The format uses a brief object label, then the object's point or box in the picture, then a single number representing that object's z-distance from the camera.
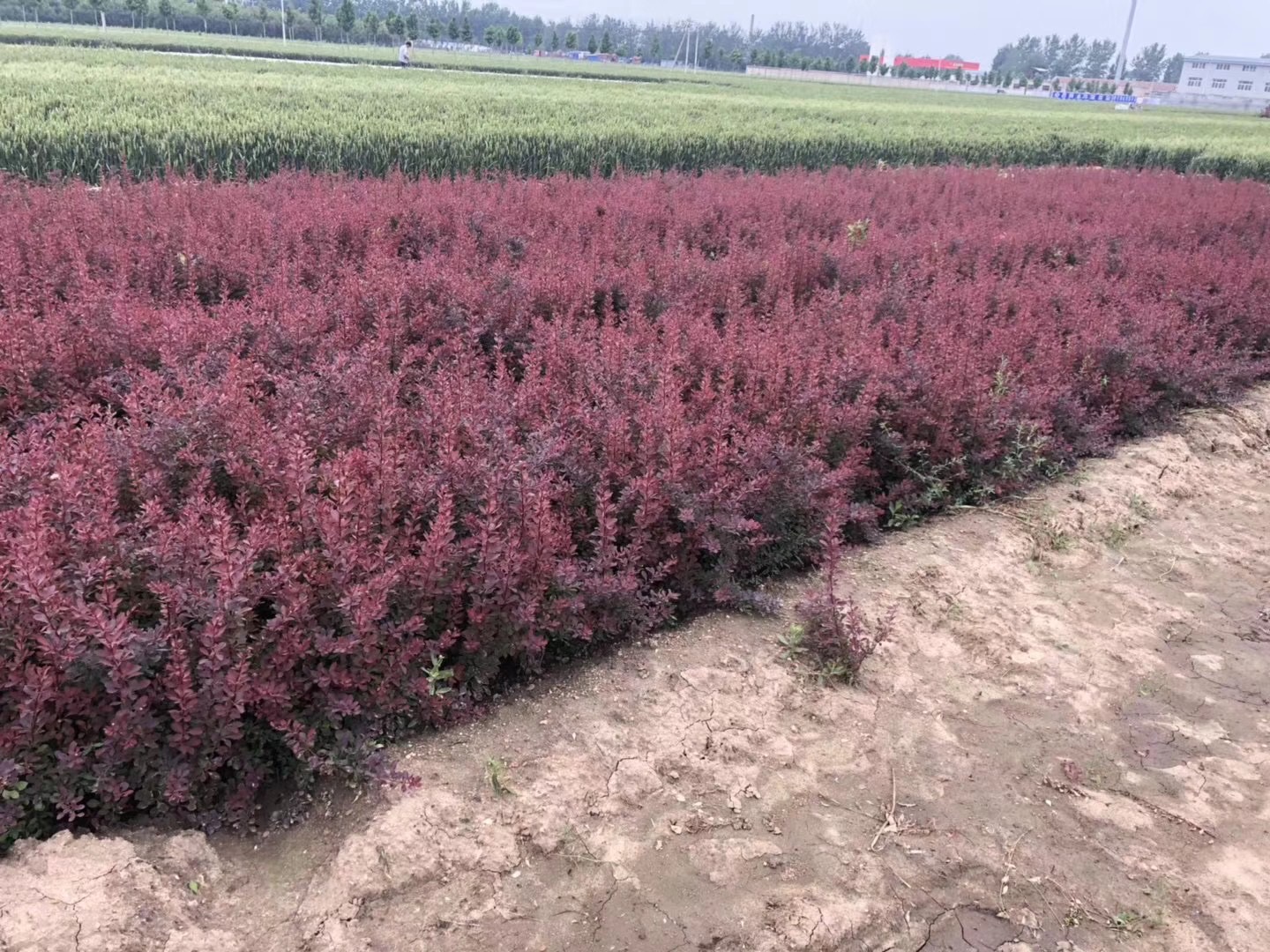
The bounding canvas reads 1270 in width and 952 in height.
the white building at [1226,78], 90.75
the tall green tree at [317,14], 78.08
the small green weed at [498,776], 2.56
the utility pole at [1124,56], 72.25
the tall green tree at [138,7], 64.50
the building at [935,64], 122.41
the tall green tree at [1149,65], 150.11
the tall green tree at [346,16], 74.00
